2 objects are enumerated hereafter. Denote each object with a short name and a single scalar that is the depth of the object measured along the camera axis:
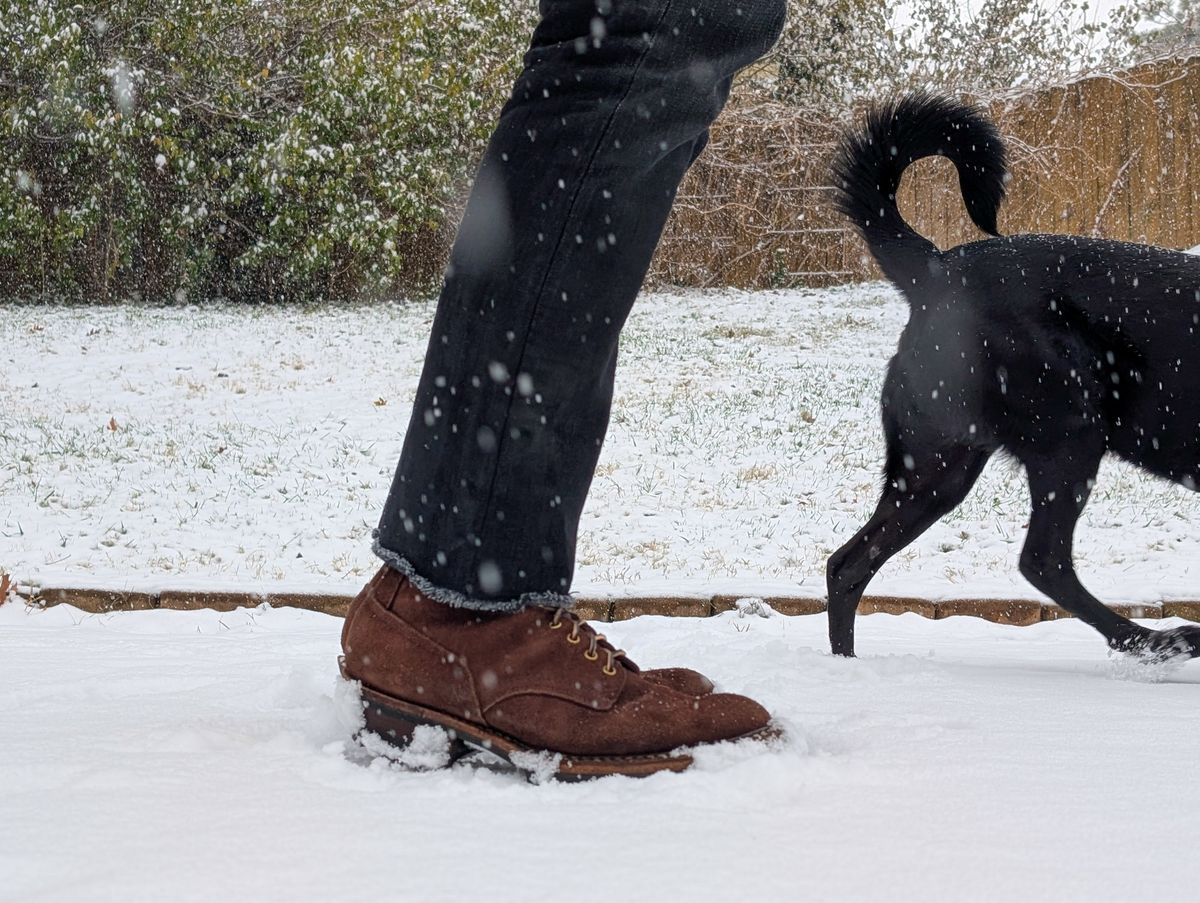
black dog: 2.33
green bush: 10.27
